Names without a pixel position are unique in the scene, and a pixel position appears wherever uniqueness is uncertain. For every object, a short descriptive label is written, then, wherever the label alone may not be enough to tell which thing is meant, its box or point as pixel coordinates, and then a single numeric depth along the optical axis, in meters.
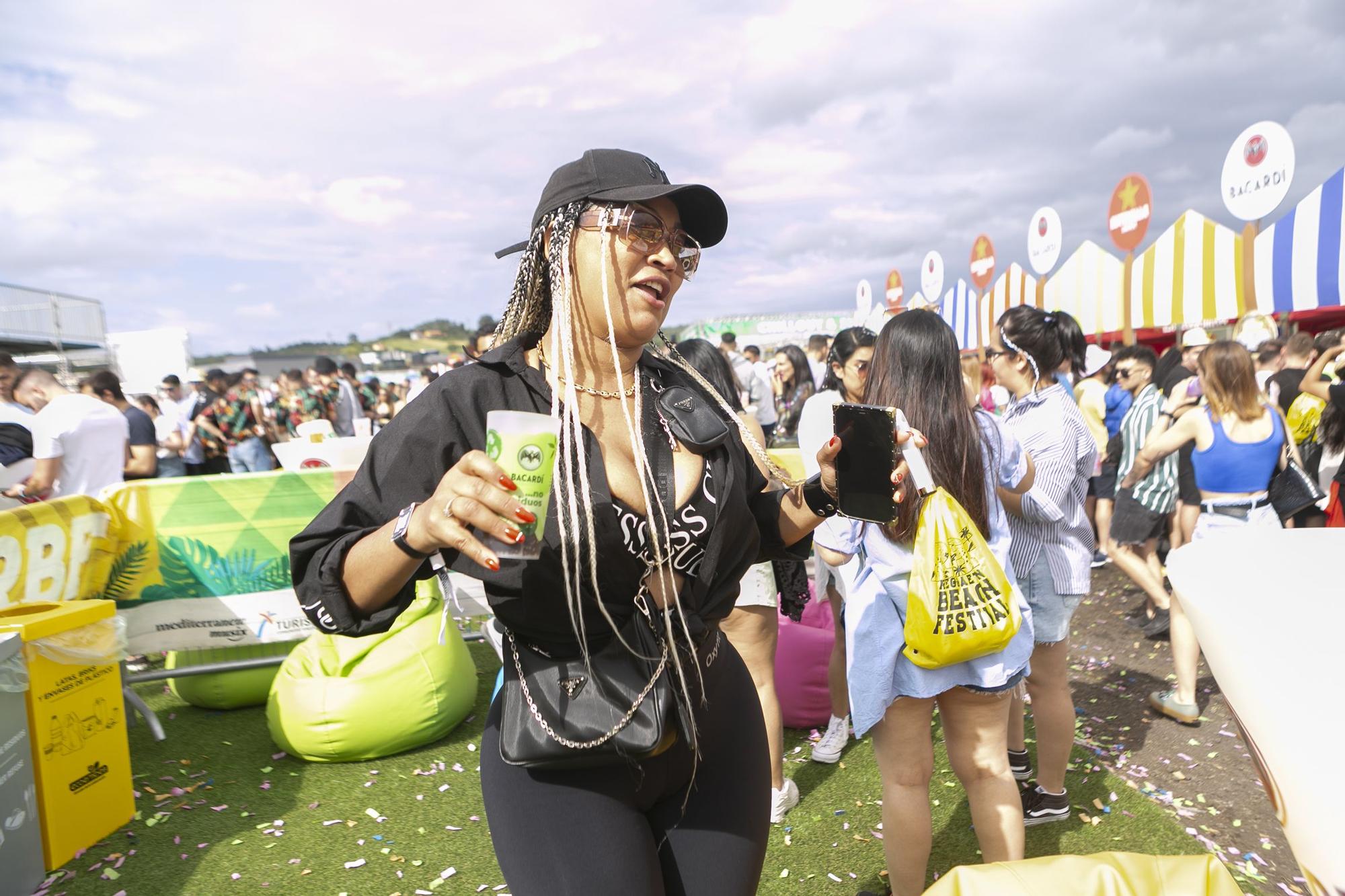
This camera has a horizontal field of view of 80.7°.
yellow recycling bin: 3.28
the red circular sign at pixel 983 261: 20.17
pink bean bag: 4.18
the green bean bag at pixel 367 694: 4.00
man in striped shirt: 5.25
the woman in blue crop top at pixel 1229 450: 4.28
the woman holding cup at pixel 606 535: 1.41
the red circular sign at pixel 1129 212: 12.45
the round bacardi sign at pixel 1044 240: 15.74
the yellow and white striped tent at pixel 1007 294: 19.11
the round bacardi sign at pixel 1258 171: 9.59
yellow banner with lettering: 3.68
